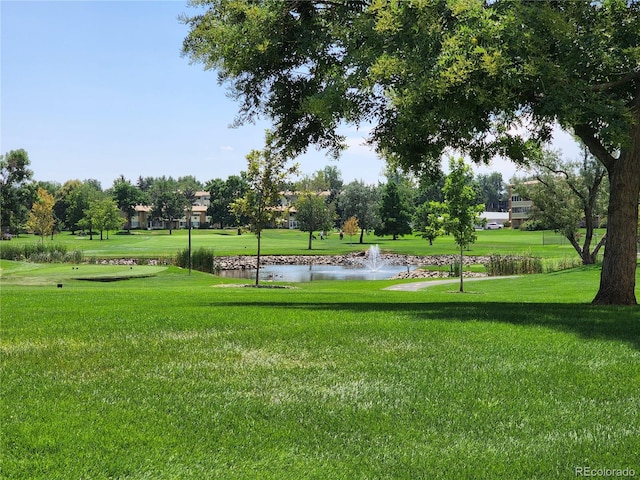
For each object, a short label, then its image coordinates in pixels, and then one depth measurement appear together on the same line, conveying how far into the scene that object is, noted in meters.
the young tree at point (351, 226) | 87.25
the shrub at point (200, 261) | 37.78
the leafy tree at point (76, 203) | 101.62
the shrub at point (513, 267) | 36.42
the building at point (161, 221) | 126.19
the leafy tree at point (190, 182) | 159.19
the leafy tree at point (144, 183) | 192.14
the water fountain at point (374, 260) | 50.40
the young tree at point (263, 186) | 28.03
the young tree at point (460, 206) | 24.59
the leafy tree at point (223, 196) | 109.85
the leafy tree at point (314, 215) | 78.12
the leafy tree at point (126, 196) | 115.81
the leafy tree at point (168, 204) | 114.62
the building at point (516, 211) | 130.25
